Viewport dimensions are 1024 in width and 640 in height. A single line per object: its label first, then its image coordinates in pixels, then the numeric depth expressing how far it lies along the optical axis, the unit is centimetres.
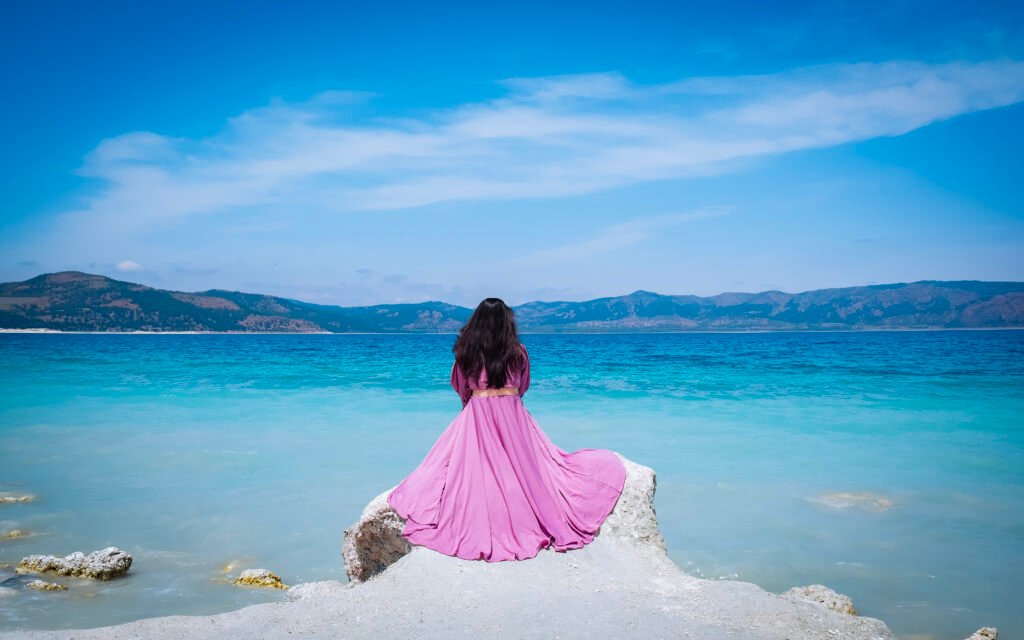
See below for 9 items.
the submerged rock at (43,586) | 577
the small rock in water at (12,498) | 903
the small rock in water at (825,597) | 566
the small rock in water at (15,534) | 744
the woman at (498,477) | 490
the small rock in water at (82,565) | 615
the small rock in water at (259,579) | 638
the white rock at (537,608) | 378
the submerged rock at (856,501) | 932
